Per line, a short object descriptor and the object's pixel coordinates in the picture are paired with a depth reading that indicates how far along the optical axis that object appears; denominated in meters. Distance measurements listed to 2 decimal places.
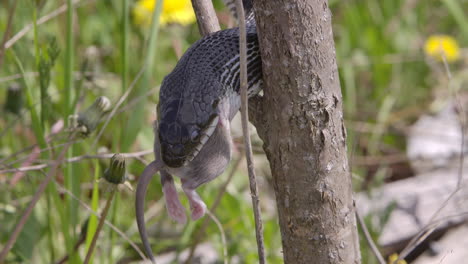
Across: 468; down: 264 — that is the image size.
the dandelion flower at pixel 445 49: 3.50
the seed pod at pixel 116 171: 2.19
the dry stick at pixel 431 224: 2.22
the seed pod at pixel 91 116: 2.25
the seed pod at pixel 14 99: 2.35
